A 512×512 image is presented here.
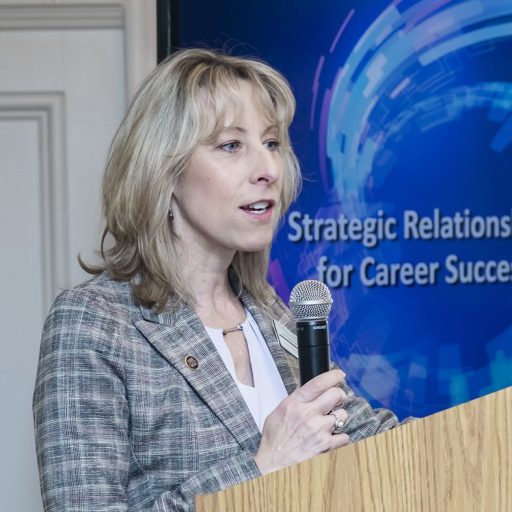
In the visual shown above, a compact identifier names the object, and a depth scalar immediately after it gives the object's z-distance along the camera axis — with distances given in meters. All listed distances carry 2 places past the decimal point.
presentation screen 4.46
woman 3.69
